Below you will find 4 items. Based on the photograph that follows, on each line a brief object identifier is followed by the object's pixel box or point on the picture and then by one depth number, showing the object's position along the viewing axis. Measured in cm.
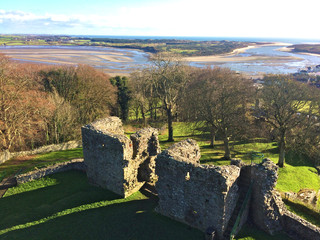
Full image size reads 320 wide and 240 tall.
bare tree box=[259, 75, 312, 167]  2267
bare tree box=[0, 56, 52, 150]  2452
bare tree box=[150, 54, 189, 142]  2848
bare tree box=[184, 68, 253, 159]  2314
